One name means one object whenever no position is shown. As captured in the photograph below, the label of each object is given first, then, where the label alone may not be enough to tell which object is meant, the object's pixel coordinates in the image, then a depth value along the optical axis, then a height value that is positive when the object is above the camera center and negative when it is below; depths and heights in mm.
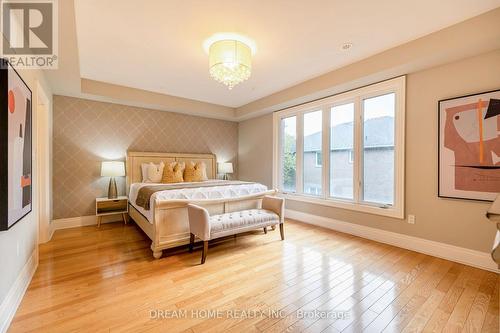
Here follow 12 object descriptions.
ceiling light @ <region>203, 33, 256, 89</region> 2357 +1175
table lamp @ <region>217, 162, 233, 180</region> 5455 -68
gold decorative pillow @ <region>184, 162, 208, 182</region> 4516 -162
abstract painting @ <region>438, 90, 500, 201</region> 2311 +197
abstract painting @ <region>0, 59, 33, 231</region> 1440 +124
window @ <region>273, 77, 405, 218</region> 3102 +251
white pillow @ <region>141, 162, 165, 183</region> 4180 -148
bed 2660 -545
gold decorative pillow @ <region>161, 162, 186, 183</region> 4215 -172
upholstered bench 2559 -731
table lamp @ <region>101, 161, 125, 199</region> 3886 -135
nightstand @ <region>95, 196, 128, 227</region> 3799 -746
